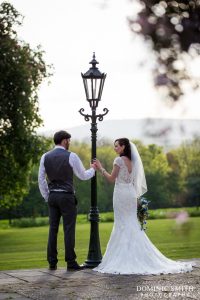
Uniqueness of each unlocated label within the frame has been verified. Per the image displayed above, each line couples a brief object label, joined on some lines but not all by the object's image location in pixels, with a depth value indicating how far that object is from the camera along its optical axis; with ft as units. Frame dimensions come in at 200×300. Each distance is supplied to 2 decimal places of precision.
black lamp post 39.37
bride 35.94
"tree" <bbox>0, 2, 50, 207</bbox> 105.09
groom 36.04
